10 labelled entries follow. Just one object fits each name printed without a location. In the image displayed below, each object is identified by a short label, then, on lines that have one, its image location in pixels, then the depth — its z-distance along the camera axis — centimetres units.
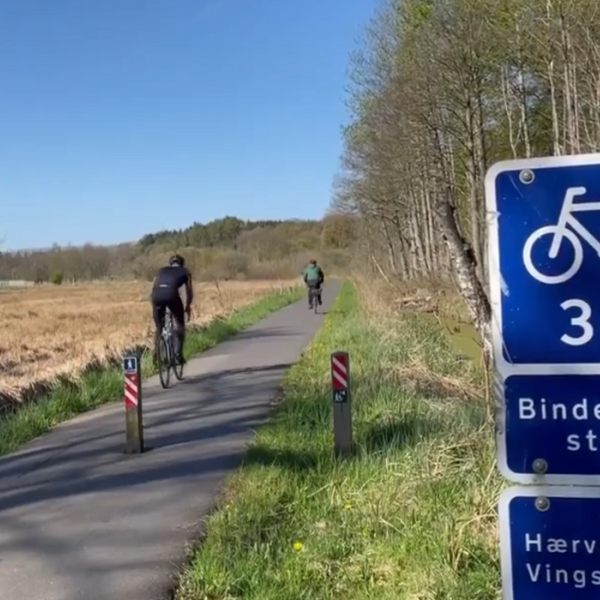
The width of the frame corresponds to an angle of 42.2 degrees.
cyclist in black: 1201
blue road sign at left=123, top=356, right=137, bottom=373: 785
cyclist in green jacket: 2631
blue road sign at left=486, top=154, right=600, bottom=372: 167
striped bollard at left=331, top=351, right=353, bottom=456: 675
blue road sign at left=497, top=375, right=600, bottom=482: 169
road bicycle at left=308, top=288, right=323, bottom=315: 2738
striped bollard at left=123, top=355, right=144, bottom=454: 770
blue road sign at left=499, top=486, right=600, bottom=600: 168
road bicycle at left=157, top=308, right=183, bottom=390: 1197
